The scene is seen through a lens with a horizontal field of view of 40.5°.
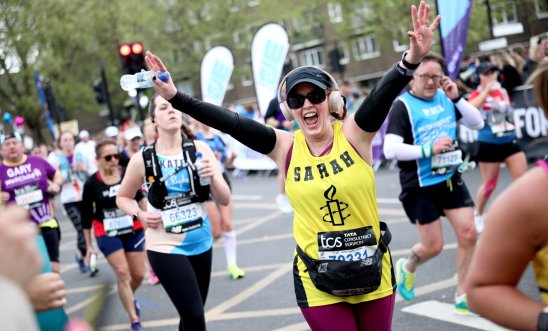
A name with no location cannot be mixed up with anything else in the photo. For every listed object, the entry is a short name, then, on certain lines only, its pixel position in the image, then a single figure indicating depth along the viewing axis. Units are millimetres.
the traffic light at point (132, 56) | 15172
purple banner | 10391
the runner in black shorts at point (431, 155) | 5770
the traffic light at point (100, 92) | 20109
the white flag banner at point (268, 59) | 16109
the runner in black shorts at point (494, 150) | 8594
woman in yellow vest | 3654
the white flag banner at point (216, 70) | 17156
